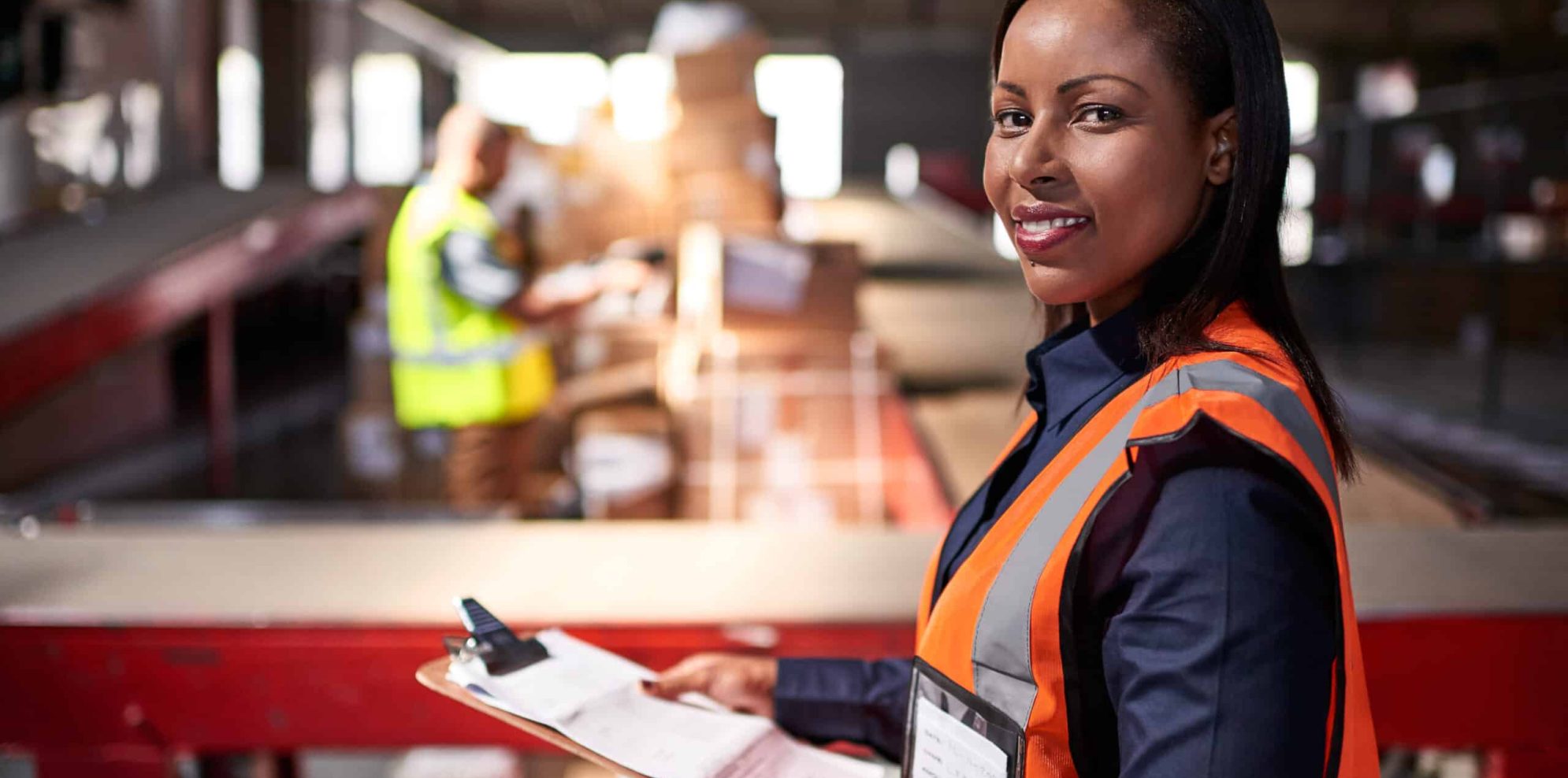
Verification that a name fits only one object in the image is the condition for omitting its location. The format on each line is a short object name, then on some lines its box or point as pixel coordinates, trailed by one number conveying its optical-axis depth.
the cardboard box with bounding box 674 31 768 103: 4.66
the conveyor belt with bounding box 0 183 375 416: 4.21
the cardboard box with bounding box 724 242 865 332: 3.86
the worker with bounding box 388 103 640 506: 3.81
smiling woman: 0.65
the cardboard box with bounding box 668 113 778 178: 4.68
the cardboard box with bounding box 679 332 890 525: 3.54
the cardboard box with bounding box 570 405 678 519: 3.63
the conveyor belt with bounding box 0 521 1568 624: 1.64
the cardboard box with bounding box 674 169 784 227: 4.70
